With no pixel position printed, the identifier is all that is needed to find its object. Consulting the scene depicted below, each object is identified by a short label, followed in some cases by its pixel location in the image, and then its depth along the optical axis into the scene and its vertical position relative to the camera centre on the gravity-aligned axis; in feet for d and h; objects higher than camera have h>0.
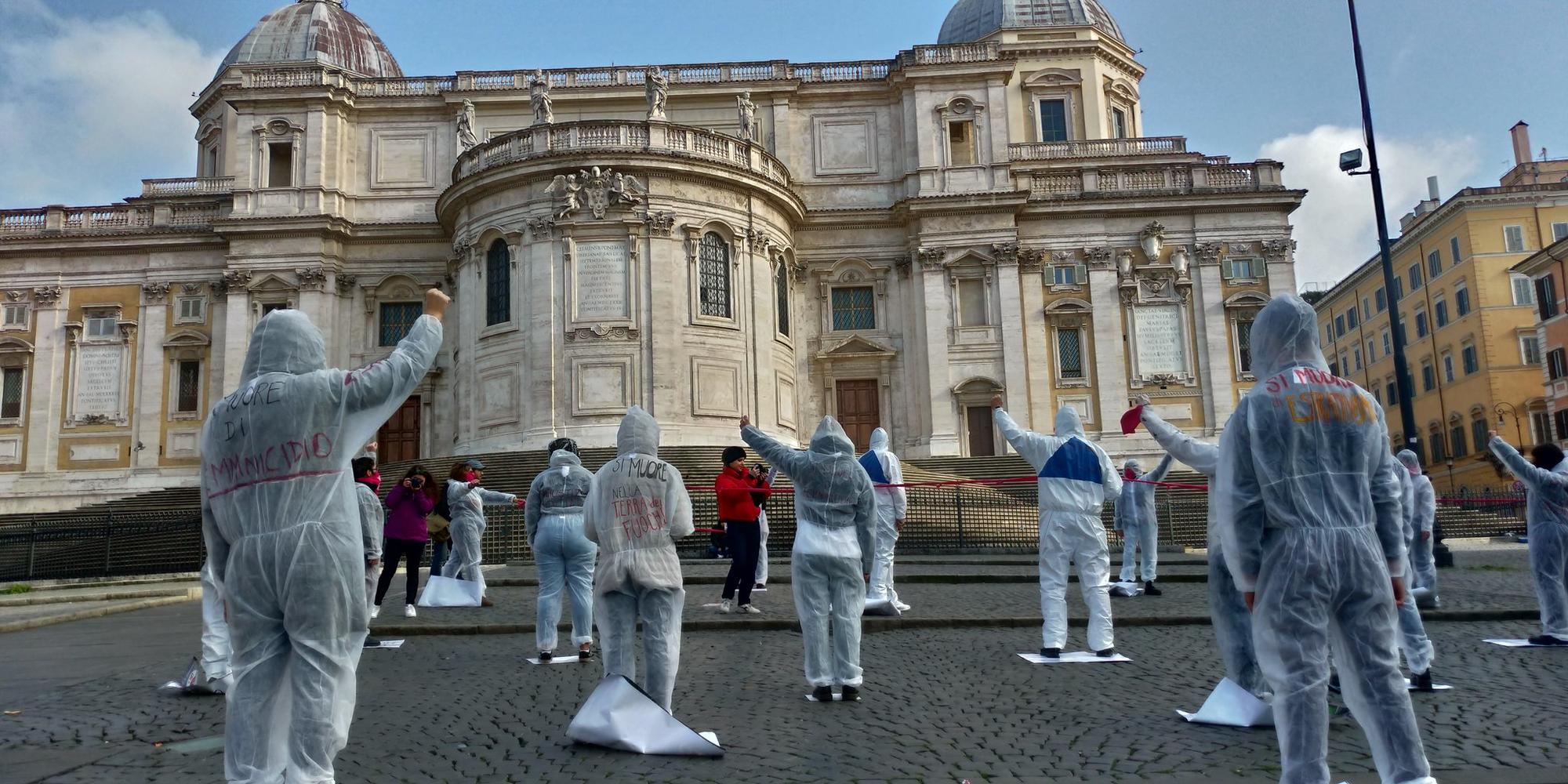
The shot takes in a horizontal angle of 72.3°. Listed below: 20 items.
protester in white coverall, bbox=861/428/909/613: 39.47 +0.44
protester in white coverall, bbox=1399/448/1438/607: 35.14 -1.11
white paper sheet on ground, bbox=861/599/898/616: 38.60 -3.24
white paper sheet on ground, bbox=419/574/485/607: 41.47 -2.31
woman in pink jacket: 37.17 +0.74
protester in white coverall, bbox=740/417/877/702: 24.27 -0.62
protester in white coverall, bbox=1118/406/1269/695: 21.22 -2.20
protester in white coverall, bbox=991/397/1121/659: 28.84 -0.49
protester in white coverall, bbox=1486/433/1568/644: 30.81 -1.08
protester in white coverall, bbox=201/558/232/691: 25.94 -2.39
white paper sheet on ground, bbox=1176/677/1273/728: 20.61 -3.95
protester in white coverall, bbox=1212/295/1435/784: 14.37 -0.59
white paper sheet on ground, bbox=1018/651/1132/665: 28.40 -3.92
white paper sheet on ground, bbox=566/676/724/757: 18.90 -3.55
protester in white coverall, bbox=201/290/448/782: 13.87 -0.01
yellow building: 142.72 +24.22
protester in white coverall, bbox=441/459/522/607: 41.24 +0.48
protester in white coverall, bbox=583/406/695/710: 21.22 -0.66
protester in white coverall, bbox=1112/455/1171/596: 42.86 -0.53
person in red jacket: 38.47 -0.26
